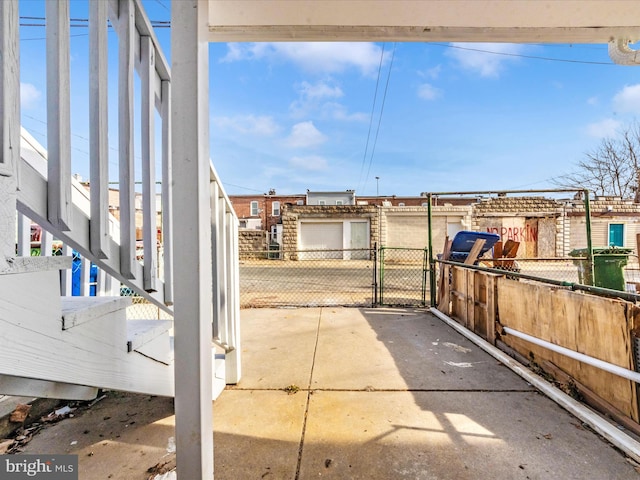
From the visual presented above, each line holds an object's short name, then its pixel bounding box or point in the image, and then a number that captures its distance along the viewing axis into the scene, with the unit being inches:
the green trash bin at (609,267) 213.8
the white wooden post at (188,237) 44.6
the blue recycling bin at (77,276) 110.8
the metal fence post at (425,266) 217.9
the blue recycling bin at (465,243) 197.8
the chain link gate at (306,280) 246.5
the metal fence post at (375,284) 213.4
